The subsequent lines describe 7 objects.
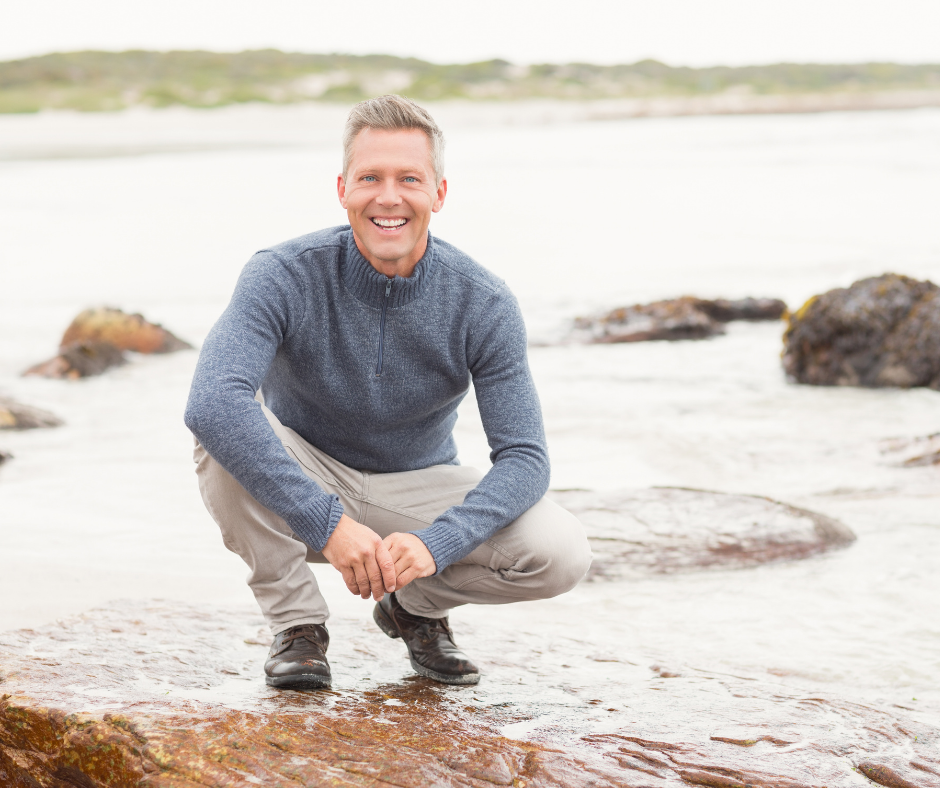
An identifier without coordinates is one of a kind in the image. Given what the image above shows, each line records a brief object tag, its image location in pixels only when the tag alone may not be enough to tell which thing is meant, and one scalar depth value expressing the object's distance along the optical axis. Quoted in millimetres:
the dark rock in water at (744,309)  10438
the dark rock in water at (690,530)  4258
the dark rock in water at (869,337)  7641
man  2641
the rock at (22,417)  6343
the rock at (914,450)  5512
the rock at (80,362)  8211
